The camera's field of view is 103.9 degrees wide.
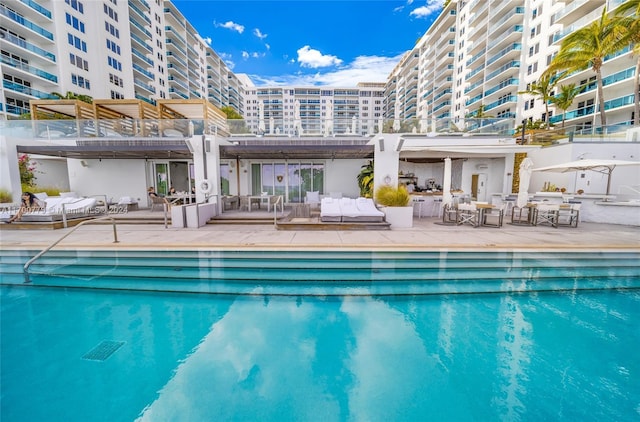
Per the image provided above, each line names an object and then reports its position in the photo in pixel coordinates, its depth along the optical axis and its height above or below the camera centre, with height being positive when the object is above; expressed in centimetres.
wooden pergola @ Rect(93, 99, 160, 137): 1205 +391
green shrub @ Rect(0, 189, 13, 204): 974 -59
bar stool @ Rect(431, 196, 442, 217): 1106 -100
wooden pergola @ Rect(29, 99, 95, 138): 1171 +375
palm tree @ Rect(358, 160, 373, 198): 1137 +15
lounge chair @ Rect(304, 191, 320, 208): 1196 -66
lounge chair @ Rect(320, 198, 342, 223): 837 -98
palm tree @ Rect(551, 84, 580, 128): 2344 +819
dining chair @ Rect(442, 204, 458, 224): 949 -111
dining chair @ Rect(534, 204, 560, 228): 875 -109
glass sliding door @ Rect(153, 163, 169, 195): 1346 +29
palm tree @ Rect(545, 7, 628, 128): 1555 +890
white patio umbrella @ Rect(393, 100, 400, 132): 1243 +294
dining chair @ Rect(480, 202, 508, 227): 862 -146
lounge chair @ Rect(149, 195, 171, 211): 1108 -83
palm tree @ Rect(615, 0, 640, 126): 1415 +920
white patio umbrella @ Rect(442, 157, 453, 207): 986 -8
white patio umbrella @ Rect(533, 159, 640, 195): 889 +72
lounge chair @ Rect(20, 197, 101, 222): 846 -101
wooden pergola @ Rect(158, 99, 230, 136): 1195 +414
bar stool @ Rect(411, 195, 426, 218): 1108 -77
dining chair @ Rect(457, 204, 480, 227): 871 -110
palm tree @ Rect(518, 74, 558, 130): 2267 +898
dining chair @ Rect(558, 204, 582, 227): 868 -105
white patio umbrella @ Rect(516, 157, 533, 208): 938 +11
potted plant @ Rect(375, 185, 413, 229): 846 -78
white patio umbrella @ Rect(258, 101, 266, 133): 1262 +308
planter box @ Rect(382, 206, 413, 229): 844 -112
